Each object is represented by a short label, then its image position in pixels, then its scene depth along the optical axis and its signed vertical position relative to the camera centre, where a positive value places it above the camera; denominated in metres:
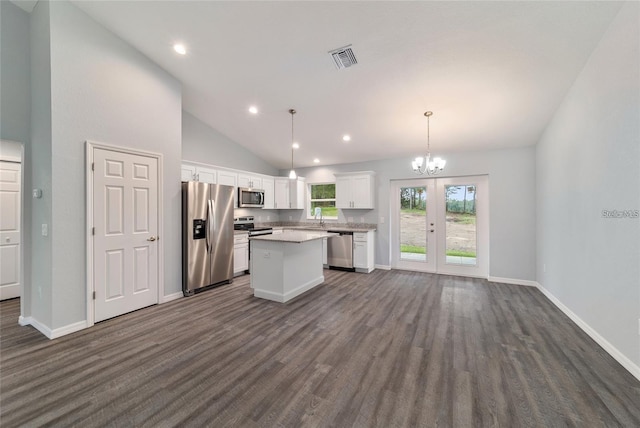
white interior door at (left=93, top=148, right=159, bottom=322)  3.02 -0.23
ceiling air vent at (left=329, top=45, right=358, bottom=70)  2.96 +1.92
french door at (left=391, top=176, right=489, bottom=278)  5.16 -0.26
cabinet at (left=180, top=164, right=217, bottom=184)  4.54 +0.77
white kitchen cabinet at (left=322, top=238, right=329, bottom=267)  5.96 -0.96
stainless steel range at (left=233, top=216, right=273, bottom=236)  5.56 -0.30
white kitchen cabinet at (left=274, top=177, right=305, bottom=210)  6.71 +0.55
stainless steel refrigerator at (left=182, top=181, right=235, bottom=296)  3.94 -0.36
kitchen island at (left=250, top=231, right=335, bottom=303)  3.72 -0.82
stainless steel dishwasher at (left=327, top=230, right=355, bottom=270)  5.68 -0.87
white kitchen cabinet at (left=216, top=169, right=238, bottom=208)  5.17 +0.76
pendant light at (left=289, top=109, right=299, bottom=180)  4.15 +0.68
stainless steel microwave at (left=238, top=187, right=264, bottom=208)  5.59 +0.38
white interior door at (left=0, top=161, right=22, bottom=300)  3.69 -0.24
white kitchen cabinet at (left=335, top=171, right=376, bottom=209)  5.88 +0.57
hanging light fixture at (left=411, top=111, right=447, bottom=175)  3.95 +0.81
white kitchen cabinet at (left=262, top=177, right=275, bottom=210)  6.38 +0.54
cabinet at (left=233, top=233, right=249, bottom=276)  5.03 -0.81
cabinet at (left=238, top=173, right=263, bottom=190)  5.67 +0.77
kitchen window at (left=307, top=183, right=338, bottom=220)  6.73 +0.38
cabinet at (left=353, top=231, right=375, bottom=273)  5.55 -0.85
